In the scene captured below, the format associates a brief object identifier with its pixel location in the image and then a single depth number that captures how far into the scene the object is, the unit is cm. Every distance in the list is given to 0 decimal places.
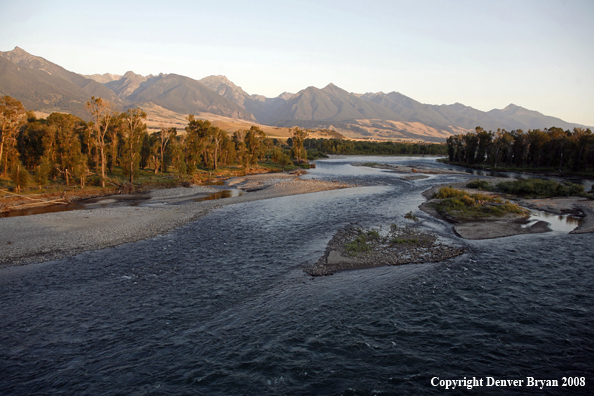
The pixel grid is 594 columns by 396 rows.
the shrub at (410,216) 3606
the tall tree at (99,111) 5324
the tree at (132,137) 6206
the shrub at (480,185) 5925
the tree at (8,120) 4794
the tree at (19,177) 4531
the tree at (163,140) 8276
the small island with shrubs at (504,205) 3166
